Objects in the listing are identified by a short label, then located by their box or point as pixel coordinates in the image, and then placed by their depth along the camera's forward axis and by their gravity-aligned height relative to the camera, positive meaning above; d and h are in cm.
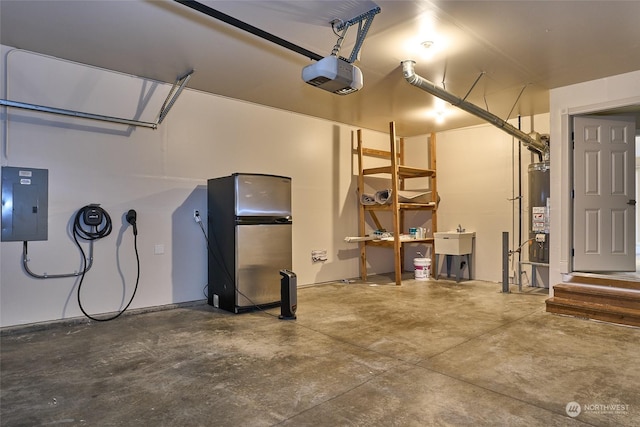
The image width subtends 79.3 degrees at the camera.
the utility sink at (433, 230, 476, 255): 645 -44
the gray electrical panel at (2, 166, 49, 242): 372 +13
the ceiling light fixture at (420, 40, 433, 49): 358 +162
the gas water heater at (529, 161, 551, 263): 554 +7
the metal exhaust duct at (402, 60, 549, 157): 403 +134
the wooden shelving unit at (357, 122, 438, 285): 620 +37
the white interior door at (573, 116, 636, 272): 489 +42
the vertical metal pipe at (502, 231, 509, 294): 567 -69
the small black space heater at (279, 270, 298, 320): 420 -86
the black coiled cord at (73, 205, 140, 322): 408 -15
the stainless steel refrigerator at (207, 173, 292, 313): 447 -27
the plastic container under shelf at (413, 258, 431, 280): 678 -91
